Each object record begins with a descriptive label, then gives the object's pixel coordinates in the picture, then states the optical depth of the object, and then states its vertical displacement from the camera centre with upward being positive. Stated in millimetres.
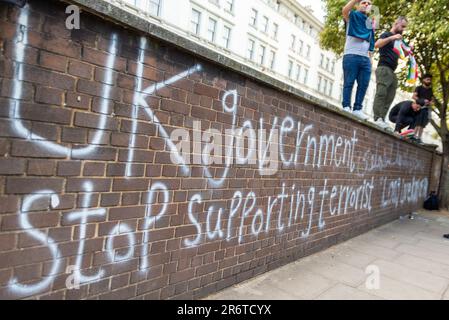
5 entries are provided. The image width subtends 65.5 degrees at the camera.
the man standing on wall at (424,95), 9547 +2274
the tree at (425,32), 8000 +3850
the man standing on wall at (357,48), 5777 +2061
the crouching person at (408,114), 9355 +1708
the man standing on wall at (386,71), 7203 +2189
